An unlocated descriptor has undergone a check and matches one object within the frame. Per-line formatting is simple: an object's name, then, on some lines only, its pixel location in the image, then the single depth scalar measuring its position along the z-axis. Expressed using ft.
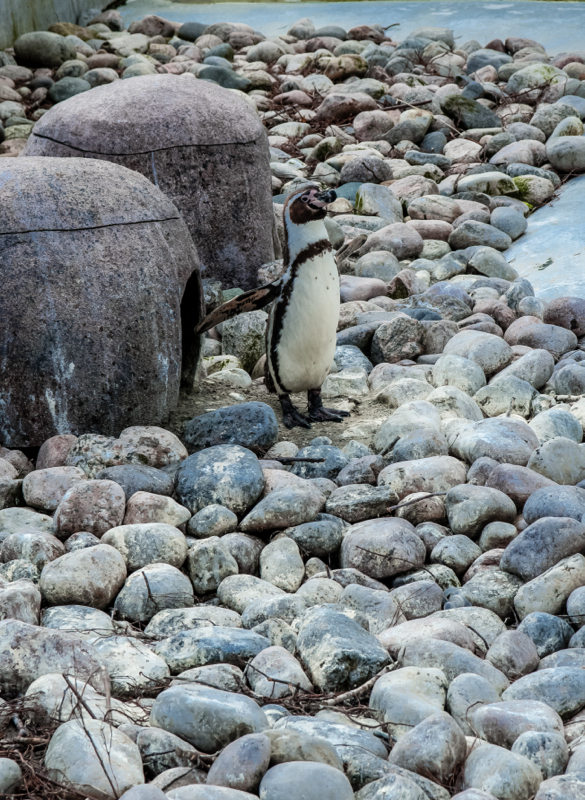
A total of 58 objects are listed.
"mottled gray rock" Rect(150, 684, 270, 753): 11.75
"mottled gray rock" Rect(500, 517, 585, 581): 17.15
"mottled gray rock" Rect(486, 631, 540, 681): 14.71
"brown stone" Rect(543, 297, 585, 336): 31.63
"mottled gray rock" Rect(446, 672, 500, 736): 13.15
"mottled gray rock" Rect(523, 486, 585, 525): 18.43
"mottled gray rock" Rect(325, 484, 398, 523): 20.27
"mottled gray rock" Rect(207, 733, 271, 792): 10.76
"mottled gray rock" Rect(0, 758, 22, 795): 10.57
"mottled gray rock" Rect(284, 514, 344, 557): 19.20
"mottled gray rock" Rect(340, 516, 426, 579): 18.21
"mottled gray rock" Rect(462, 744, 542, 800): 11.19
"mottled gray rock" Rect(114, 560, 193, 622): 16.66
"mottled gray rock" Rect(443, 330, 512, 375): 29.30
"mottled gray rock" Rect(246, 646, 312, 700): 13.60
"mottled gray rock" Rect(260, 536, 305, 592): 18.31
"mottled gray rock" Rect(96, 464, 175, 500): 20.80
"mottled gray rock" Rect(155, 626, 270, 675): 14.35
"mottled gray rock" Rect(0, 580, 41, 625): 15.38
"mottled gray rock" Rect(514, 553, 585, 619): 16.39
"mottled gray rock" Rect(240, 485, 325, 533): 19.74
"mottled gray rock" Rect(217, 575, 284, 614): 17.13
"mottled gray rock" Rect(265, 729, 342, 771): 11.07
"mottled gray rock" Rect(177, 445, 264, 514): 20.68
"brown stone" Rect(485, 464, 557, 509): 20.08
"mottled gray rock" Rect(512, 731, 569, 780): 11.78
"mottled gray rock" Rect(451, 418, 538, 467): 22.20
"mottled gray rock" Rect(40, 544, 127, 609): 16.48
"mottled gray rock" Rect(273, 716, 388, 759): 11.95
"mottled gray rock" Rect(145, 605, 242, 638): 15.85
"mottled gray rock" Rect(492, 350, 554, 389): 27.99
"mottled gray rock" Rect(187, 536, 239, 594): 18.08
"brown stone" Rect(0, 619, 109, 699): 13.24
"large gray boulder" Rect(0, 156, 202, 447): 22.59
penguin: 25.84
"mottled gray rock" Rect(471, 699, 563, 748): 12.35
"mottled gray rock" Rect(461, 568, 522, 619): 16.99
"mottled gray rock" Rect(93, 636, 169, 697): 13.75
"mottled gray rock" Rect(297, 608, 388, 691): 13.93
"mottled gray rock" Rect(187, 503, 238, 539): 19.81
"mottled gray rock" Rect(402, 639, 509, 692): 14.26
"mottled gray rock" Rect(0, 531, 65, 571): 17.81
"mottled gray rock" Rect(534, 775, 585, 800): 10.84
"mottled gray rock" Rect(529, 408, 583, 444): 23.86
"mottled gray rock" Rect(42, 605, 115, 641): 15.44
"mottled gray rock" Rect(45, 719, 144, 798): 10.63
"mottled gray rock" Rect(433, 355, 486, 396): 28.04
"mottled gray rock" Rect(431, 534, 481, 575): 18.61
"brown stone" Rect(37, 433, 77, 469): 22.40
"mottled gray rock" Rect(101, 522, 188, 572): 18.04
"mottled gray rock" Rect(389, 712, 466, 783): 11.56
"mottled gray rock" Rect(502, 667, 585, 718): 13.41
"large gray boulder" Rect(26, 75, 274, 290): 33.27
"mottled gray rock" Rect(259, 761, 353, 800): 10.38
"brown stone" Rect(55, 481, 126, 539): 19.10
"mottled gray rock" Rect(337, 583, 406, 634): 16.39
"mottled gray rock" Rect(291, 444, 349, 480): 23.08
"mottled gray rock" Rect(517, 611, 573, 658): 15.44
